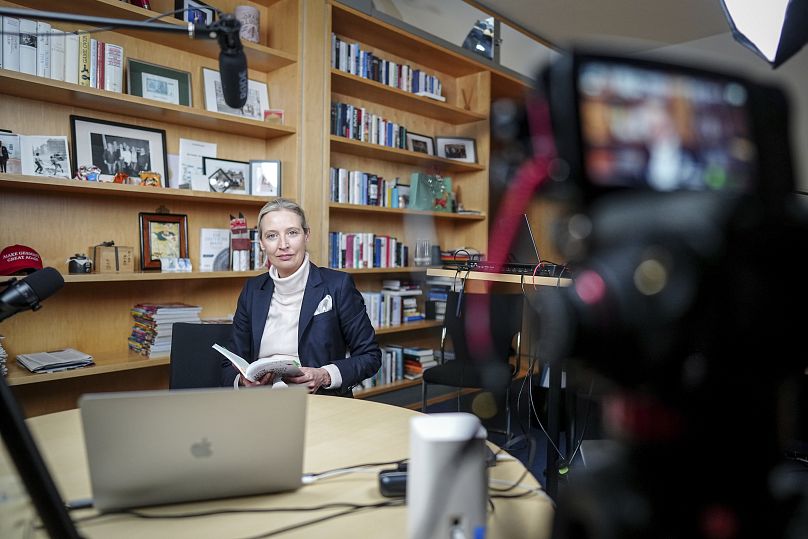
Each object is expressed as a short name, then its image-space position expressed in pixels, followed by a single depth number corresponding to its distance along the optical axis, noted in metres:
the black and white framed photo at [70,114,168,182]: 2.42
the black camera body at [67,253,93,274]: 2.32
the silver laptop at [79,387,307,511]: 0.80
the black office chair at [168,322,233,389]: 2.01
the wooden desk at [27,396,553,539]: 0.83
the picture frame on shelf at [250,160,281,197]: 2.97
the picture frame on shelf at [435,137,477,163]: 4.14
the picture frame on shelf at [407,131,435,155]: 3.94
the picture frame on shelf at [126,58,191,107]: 2.52
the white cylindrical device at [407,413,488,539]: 0.68
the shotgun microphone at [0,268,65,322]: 0.69
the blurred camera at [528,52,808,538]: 0.43
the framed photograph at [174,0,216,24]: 2.62
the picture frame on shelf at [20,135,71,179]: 2.25
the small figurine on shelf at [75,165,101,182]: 2.35
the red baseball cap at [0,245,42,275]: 2.09
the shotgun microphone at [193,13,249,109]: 0.95
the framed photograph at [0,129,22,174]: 2.17
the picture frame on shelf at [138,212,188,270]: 2.63
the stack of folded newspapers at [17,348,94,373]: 2.16
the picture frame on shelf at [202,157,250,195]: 2.84
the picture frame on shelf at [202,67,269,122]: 2.81
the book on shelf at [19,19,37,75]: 2.14
